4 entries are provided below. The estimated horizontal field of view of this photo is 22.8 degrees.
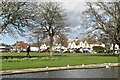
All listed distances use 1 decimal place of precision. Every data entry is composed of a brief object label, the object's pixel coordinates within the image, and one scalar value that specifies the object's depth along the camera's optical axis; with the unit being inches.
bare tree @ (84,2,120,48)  1592.0
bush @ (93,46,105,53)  2647.4
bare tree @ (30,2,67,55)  1552.7
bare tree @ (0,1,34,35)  1034.1
